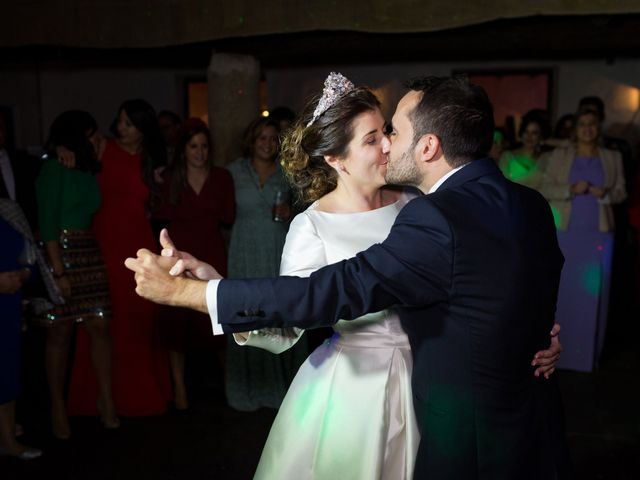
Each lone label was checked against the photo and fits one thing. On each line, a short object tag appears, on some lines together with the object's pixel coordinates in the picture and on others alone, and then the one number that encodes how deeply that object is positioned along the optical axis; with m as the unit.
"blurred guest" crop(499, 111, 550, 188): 4.83
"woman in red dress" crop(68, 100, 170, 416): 3.60
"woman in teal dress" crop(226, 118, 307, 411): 3.89
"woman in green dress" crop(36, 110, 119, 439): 3.38
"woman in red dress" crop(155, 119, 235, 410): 3.81
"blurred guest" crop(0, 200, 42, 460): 3.03
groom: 1.36
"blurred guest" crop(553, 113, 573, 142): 5.82
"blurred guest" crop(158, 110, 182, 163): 5.51
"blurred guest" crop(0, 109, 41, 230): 3.21
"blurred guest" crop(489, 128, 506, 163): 5.10
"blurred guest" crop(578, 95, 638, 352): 5.54
